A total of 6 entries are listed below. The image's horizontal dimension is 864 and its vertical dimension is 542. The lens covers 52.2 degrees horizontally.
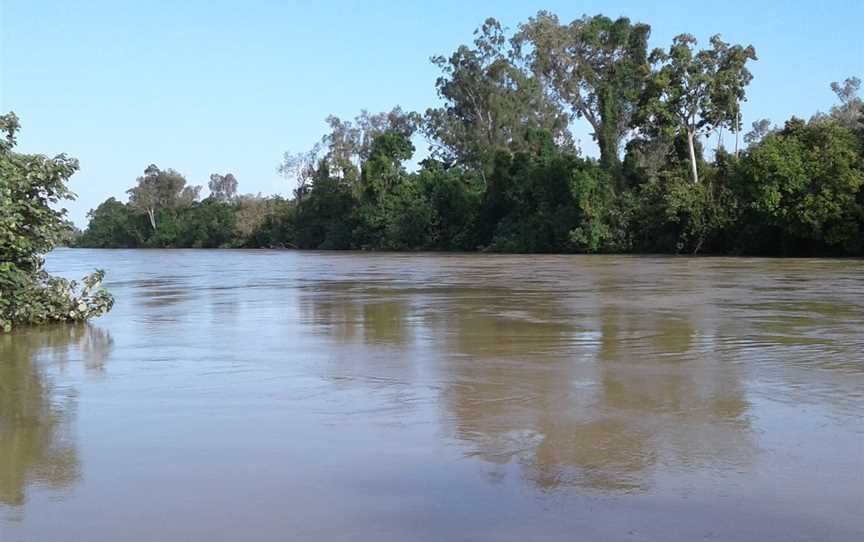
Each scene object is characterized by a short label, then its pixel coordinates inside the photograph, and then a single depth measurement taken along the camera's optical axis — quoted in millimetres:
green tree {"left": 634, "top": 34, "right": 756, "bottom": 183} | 43906
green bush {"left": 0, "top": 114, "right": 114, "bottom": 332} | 11258
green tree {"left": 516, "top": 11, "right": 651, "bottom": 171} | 52469
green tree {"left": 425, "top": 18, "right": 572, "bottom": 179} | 67000
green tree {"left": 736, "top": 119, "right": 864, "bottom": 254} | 34656
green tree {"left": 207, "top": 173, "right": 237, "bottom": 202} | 113375
